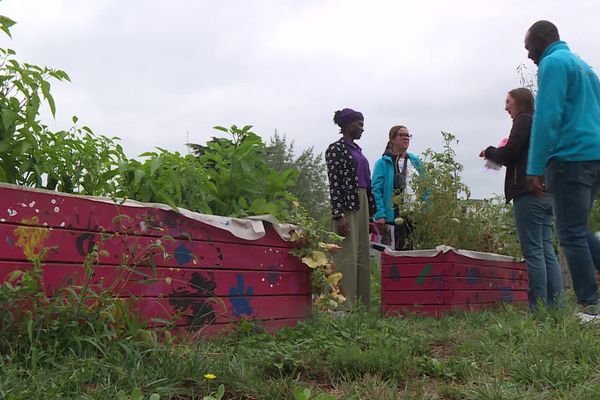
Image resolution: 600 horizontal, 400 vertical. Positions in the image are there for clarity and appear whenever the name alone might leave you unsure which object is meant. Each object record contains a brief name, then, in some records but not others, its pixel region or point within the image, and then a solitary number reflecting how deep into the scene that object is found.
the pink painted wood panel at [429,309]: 4.94
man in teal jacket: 3.81
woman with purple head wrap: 4.98
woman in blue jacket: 5.73
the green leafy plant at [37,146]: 2.55
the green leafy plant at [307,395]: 1.89
